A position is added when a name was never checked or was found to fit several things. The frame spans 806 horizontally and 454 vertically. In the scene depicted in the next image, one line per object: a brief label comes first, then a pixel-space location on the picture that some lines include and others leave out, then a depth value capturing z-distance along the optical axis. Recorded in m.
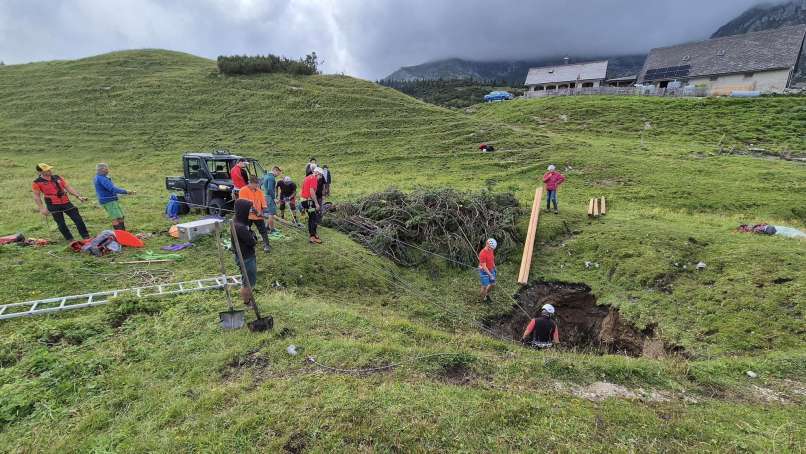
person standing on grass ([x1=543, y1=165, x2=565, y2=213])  12.74
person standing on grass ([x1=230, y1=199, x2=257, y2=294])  6.36
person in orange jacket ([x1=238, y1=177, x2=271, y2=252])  7.95
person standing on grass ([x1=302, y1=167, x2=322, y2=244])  9.66
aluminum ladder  5.84
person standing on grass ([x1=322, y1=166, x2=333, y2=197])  14.81
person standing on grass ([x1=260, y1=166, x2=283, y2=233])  11.20
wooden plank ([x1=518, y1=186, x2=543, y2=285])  10.27
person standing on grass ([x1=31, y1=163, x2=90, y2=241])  8.15
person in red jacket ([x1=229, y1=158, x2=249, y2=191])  10.16
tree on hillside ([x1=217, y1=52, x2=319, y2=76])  38.03
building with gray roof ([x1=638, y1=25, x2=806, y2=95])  36.25
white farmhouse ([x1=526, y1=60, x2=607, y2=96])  49.31
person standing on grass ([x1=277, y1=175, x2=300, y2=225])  11.24
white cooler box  9.27
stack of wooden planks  12.75
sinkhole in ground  8.16
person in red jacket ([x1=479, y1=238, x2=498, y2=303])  9.40
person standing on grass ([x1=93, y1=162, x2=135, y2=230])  8.64
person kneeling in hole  7.10
